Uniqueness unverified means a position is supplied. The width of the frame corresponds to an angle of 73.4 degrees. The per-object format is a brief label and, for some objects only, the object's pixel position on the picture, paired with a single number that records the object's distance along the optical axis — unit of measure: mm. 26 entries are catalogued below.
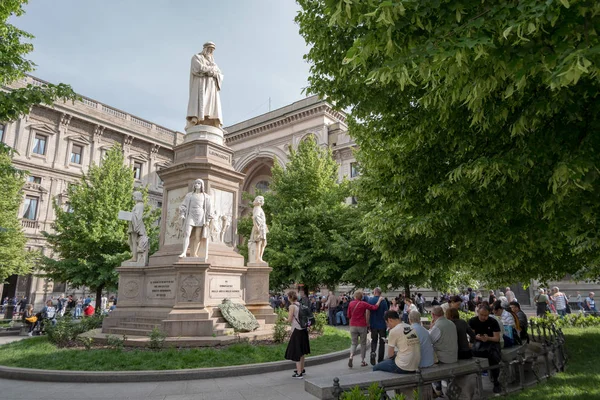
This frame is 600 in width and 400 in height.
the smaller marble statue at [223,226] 12297
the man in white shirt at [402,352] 5520
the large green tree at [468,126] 3090
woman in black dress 7469
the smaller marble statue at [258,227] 12969
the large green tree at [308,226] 21984
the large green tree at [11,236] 24656
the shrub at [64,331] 10156
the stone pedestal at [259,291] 12031
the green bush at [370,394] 3705
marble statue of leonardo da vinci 13172
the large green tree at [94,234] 23844
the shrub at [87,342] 8977
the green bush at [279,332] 9969
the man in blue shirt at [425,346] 5812
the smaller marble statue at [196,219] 10828
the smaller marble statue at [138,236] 11883
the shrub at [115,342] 8666
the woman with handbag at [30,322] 16794
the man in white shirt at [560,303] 18562
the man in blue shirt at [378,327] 9055
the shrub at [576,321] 15094
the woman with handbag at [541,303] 17273
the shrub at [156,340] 8758
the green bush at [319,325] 12545
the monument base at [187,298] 9867
